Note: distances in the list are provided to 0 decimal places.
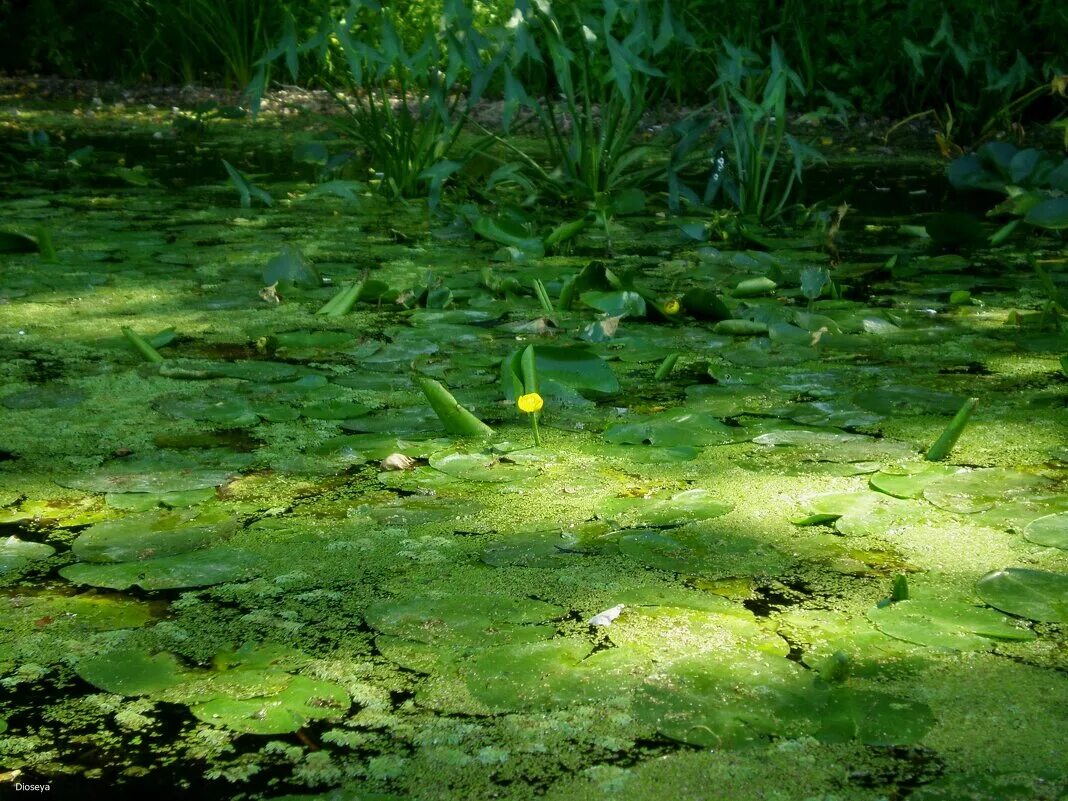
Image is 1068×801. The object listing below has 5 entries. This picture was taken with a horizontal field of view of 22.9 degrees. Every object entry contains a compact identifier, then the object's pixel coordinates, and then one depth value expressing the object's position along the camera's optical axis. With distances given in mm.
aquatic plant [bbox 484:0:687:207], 7161
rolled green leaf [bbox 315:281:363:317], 6478
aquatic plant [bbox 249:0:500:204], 7096
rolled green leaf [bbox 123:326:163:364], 5947
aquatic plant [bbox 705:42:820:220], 7607
